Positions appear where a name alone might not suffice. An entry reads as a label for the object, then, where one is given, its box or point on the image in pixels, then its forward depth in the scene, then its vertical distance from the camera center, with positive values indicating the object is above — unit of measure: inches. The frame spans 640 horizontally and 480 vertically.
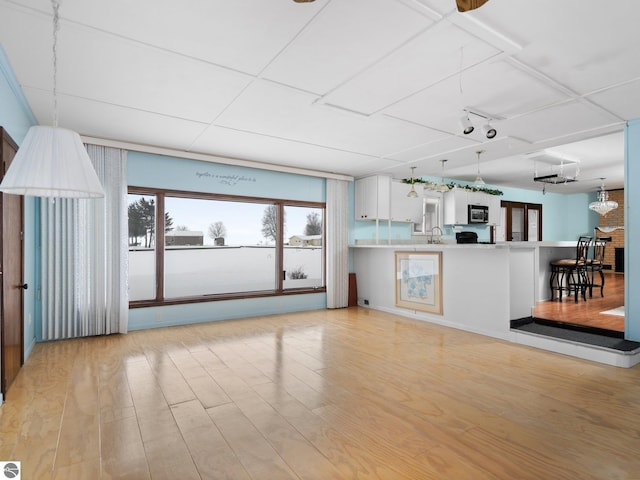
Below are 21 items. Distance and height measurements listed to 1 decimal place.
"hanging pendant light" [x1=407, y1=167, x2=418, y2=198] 253.9 +34.0
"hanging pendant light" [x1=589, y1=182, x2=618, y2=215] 280.4 +26.6
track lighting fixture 124.6 +43.4
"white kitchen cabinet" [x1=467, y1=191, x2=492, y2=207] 313.5 +37.7
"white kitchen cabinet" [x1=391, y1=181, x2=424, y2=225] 280.4 +29.2
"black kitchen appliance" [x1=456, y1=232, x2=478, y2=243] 222.2 +1.4
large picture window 206.1 -4.7
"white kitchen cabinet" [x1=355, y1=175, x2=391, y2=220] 268.8 +32.8
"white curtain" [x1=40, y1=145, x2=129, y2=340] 172.1 -9.5
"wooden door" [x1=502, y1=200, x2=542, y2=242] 362.6 +19.6
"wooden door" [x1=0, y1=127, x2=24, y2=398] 112.9 -13.3
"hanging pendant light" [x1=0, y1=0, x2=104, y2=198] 66.4 +15.0
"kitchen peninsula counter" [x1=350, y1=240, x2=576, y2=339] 181.5 -25.1
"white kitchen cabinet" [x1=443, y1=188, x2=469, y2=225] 304.8 +28.6
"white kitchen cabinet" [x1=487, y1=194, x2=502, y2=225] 331.9 +28.8
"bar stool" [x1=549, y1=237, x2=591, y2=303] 246.5 -23.9
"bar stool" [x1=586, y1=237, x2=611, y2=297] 257.6 -17.1
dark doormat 148.7 -45.3
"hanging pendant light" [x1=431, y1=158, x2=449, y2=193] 241.0 +39.2
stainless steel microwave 313.7 +23.5
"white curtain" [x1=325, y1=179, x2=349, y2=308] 265.3 -2.6
